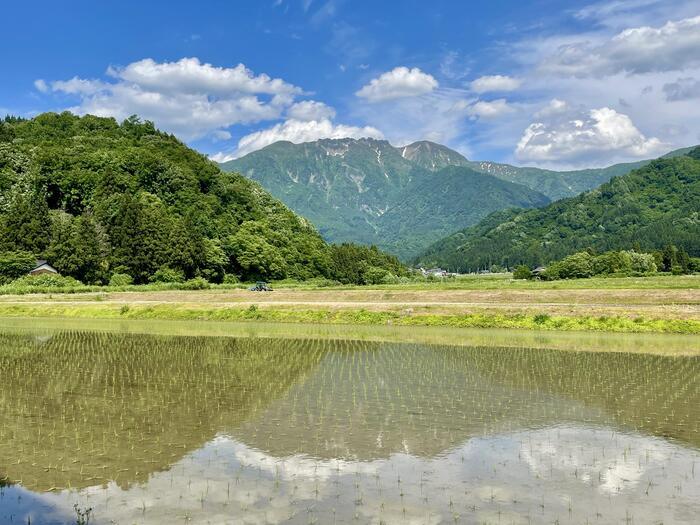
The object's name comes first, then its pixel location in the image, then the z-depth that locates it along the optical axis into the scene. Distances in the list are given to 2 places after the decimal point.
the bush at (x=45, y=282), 68.06
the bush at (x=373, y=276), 106.19
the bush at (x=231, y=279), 90.25
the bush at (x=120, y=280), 73.75
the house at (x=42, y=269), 74.50
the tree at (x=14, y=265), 72.69
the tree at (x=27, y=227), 80.81
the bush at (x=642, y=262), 111.53
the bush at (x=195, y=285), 71.44
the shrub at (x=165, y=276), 78.50
